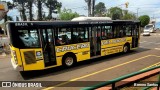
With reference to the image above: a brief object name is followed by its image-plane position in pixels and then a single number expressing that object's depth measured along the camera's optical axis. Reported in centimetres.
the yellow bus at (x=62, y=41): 873
